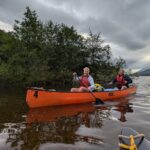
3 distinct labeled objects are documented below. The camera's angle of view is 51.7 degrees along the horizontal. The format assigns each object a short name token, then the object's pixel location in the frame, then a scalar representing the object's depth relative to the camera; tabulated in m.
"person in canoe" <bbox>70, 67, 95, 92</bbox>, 7.55
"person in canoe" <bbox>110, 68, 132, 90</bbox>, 9.65
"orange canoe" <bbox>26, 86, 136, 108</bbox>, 6.24
